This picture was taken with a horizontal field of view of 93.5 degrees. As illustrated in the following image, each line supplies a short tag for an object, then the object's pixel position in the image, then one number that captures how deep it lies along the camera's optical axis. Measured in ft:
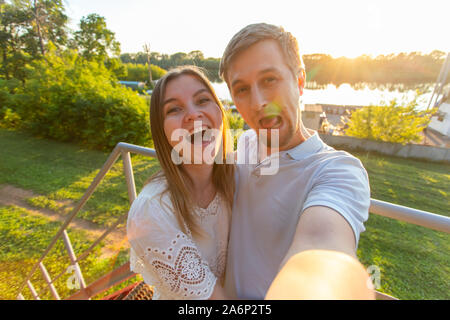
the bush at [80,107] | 27.71
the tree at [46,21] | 48.67
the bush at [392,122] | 33.42
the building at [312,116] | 47.19
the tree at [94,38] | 77.30
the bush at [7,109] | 33.24
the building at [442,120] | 42.99
